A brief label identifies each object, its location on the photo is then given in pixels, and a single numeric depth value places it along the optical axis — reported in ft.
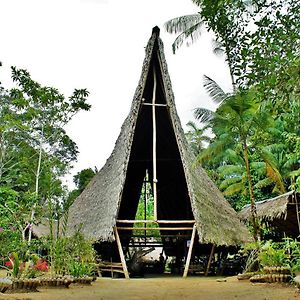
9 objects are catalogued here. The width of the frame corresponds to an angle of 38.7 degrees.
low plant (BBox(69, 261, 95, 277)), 26.03
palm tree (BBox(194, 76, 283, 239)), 34.78
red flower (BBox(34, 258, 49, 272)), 25.63
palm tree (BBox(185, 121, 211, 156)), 85.35
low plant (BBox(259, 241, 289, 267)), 23.03
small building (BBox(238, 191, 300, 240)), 33.27
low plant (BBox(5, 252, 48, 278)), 19.95
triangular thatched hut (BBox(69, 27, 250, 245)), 36.98
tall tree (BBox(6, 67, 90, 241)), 53.40
